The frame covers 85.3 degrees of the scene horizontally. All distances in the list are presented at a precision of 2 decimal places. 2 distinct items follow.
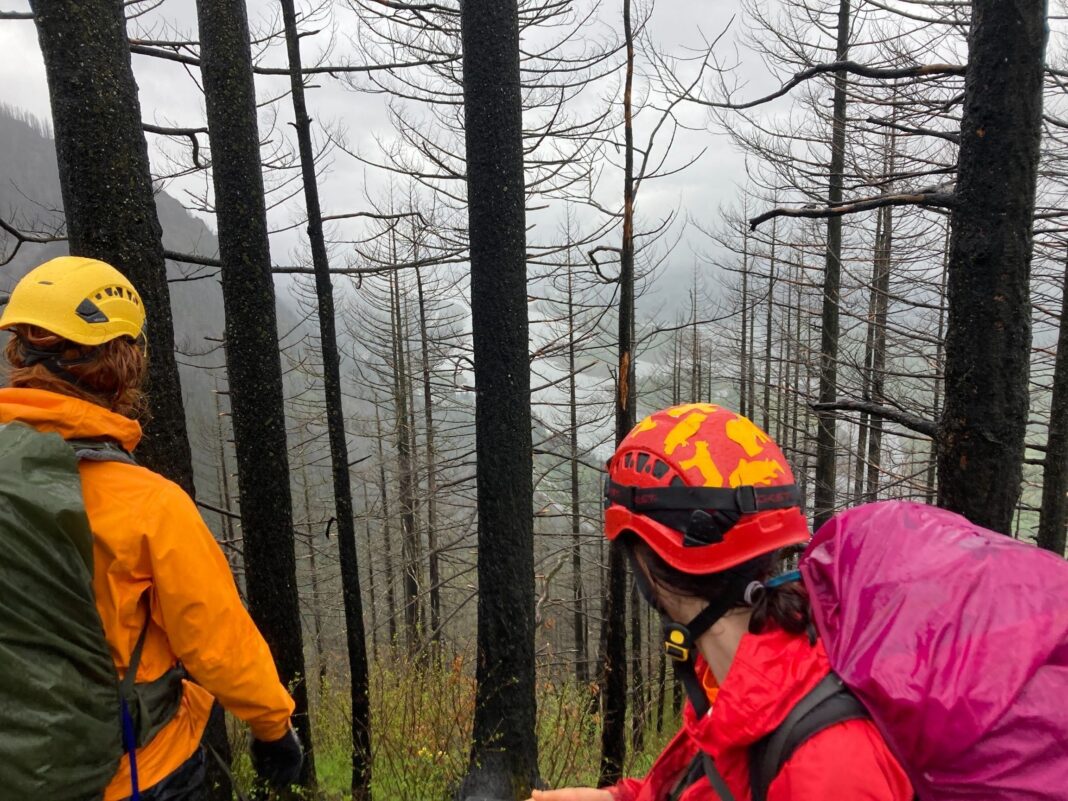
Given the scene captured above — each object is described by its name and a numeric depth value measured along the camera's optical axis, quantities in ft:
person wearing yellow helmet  5.51
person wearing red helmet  3.15
